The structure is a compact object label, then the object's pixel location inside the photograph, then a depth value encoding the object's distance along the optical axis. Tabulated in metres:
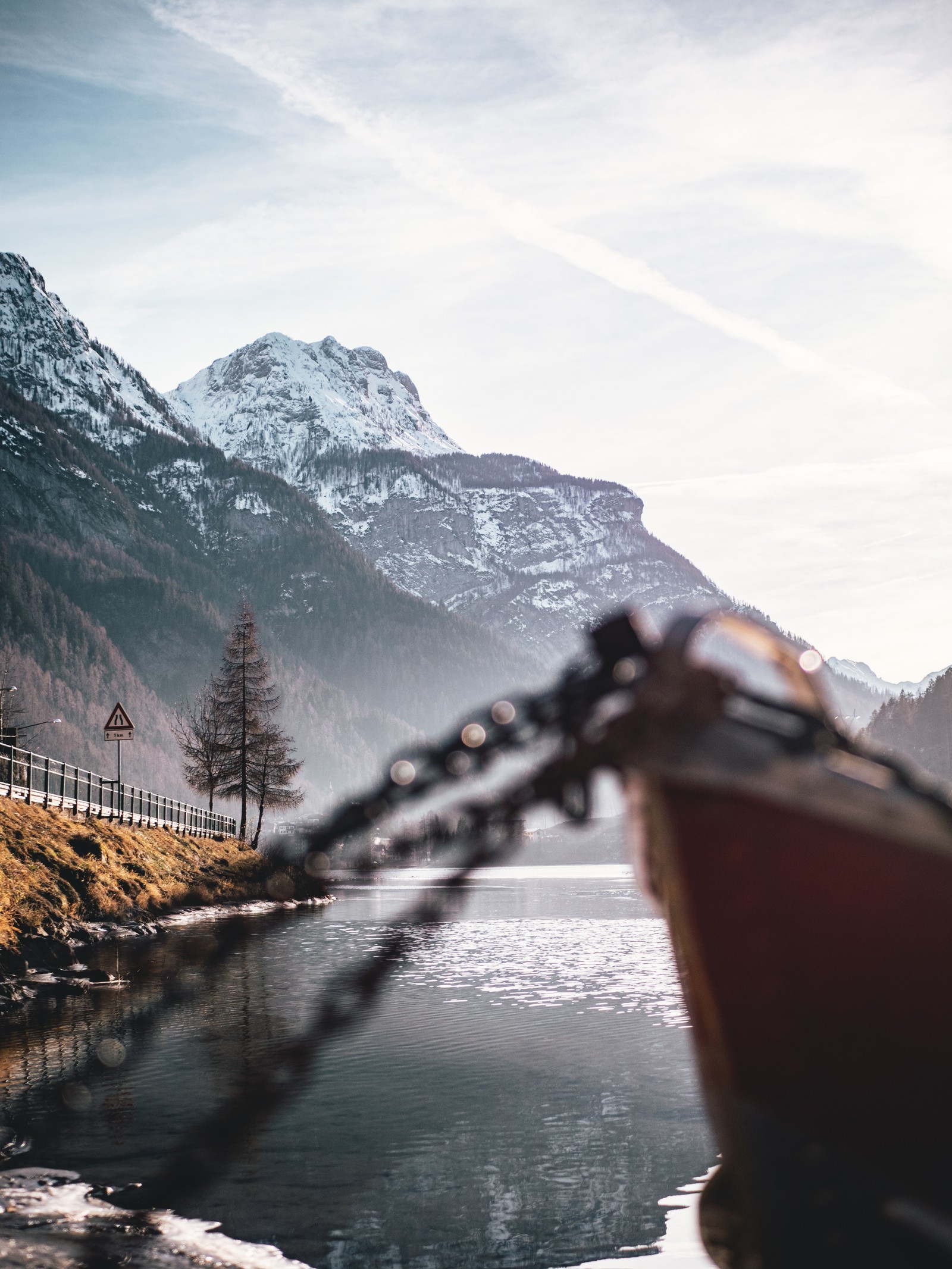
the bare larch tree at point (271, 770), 63.72
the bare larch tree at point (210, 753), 63.38
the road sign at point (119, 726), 42.16
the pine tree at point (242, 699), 62.94
